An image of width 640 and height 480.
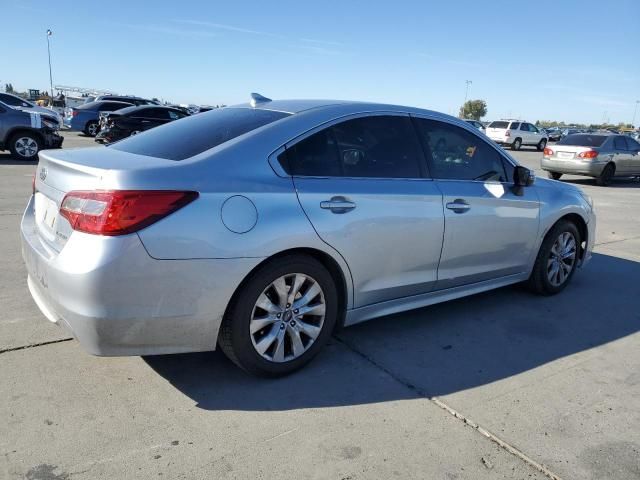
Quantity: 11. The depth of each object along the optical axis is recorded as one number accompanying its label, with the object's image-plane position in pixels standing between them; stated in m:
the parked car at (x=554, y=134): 50.59
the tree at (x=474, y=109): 109.50
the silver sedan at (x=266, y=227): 2.63
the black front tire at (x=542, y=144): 34.11
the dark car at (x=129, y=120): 18.00
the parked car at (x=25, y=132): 12.65
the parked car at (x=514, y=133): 32.09
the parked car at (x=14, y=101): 18.98
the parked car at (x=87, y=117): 22.35
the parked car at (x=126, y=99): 27.38
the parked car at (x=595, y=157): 15.45
